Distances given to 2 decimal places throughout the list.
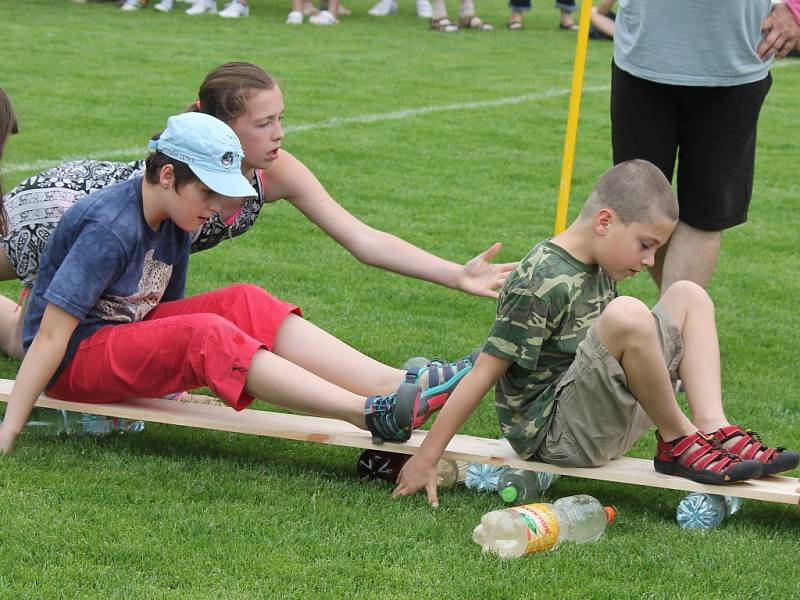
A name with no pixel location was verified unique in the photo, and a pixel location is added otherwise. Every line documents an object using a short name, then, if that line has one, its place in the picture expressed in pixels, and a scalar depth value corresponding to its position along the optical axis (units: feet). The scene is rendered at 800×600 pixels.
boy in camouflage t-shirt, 23.66
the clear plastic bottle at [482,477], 25.81
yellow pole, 35.24
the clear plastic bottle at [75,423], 27.84
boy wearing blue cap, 25.26
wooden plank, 24.31
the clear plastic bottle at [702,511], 24.18
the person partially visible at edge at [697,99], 31.40
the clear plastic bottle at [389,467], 25.92
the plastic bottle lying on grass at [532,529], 22.34
